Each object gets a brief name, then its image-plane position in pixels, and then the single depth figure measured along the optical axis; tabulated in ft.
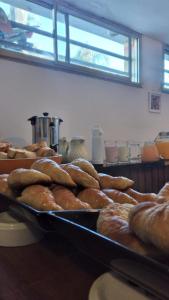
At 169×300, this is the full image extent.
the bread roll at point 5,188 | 2.29
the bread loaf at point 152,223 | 1.05
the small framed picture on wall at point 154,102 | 10.87
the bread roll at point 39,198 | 1.88
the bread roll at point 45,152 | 3.63
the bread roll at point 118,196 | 2.10
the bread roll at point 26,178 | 2.11
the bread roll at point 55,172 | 2.18
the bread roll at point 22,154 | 3.34
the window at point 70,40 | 7.02
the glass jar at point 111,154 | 6.65
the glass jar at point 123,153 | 6.99
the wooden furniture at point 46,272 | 1.32
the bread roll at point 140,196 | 2.22
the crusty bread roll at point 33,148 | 3.90
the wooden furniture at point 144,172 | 6.38
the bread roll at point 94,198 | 2.02
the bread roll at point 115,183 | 2.41
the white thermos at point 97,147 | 6.15
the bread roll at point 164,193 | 1.88
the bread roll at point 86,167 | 2.47
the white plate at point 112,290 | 1.18
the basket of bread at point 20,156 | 3.15
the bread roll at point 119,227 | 1.17
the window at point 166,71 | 11.64
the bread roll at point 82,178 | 2.27
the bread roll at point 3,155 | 3.39
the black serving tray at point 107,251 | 1.00
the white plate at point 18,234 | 1.91
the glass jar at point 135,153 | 7.47
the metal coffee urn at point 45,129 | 5.79
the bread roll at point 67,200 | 1.90
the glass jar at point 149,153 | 7.24
